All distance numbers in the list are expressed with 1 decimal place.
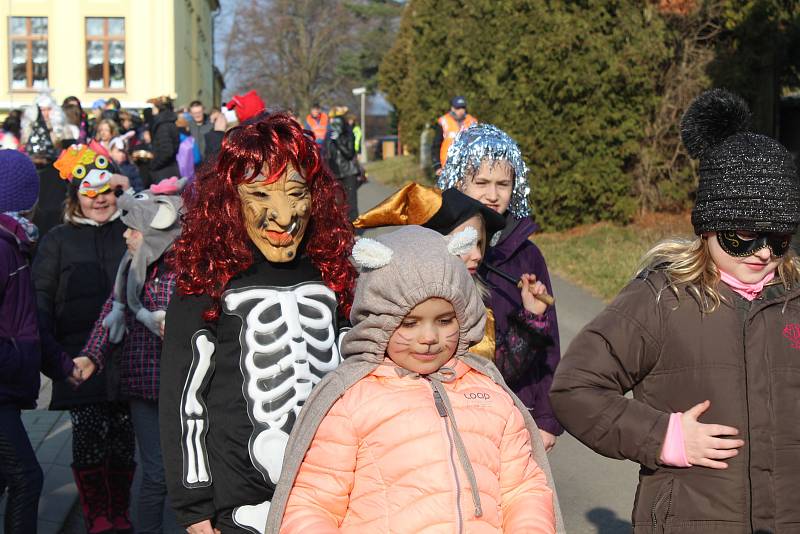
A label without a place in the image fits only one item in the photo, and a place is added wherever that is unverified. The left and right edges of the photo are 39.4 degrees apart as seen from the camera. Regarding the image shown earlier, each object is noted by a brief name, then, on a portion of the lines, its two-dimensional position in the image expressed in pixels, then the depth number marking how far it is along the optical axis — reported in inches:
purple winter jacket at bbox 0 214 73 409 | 181.6
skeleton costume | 141.9
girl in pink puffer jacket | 112.6
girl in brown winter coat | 122.7
